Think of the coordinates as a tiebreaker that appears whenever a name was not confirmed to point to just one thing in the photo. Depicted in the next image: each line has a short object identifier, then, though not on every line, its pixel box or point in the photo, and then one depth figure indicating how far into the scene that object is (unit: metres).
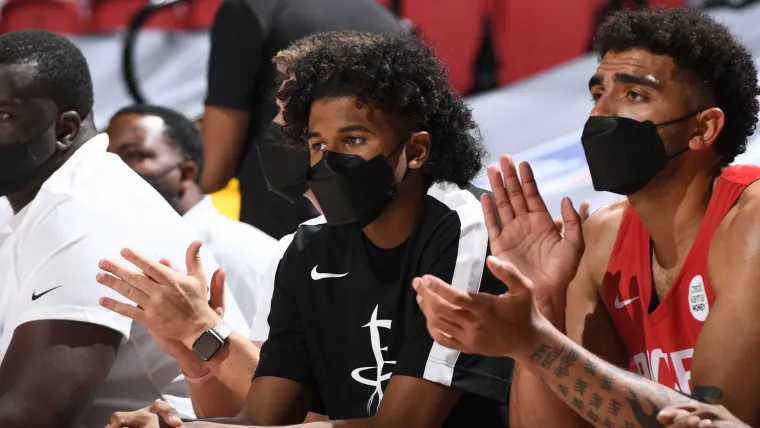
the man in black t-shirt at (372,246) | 4.57
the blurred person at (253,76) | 7.01
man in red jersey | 3.95
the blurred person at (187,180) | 7.18
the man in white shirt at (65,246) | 4.89
